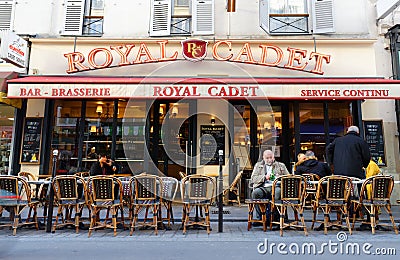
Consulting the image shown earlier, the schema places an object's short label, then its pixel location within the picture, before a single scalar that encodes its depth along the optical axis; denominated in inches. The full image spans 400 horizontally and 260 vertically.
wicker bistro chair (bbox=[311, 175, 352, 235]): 182.7
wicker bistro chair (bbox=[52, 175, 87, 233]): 184.1
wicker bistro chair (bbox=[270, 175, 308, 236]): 180.9
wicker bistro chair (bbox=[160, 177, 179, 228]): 197.8
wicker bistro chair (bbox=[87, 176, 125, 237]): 180.5
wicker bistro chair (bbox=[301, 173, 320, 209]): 216.7
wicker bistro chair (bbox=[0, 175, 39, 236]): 180.7
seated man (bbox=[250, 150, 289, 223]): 197.6
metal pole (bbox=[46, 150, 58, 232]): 183.3
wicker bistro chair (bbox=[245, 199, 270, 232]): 186.9
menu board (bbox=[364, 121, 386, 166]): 291.4
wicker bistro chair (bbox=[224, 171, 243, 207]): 295.1
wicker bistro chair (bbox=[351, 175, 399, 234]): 181.3
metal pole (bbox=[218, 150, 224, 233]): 184.1
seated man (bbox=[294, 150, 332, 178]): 233.0
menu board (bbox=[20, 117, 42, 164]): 299.4
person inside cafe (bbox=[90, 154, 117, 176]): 245.6
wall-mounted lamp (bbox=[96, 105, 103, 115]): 318.7
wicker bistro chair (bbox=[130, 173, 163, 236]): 183.2
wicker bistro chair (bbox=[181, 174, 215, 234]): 186.7
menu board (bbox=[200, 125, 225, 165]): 323.0
